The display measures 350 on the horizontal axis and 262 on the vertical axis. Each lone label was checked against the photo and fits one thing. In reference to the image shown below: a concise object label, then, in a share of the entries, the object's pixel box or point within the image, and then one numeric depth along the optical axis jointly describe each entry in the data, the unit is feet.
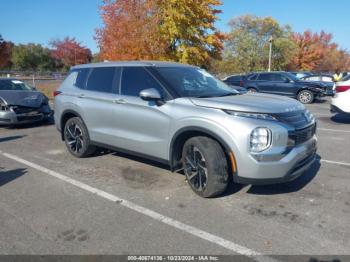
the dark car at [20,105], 29.30
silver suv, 12.30
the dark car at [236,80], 63.18
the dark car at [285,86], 54.03
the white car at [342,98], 30.63
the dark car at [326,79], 58.75
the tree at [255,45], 162.50
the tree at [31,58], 209.97
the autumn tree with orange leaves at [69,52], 204.33
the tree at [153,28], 67.77
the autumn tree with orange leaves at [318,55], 211.61
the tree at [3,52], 144.95
